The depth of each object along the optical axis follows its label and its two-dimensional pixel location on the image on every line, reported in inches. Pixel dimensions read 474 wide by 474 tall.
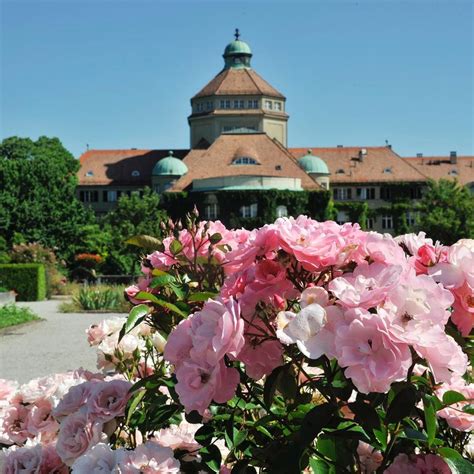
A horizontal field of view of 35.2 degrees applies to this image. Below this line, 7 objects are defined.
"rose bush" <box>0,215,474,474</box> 62.6
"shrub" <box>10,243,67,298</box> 1172.5
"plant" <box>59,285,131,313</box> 824.9
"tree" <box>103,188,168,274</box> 1854.1
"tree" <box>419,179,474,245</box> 1889.8
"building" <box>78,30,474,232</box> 2038.6
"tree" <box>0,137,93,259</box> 1585.9
